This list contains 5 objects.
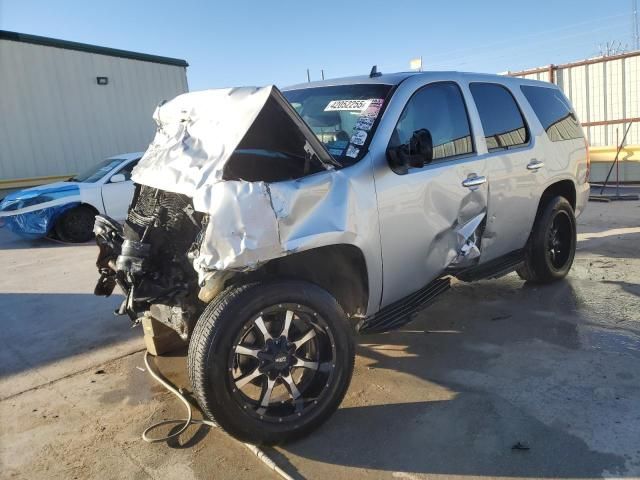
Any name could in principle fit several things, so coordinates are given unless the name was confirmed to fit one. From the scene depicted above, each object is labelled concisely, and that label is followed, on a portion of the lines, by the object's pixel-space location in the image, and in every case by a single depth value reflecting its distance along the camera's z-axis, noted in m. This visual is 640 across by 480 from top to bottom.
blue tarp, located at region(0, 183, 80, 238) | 9.10
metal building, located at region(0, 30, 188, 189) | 13.92
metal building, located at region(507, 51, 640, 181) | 12.40
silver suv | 2.63
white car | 9.12
